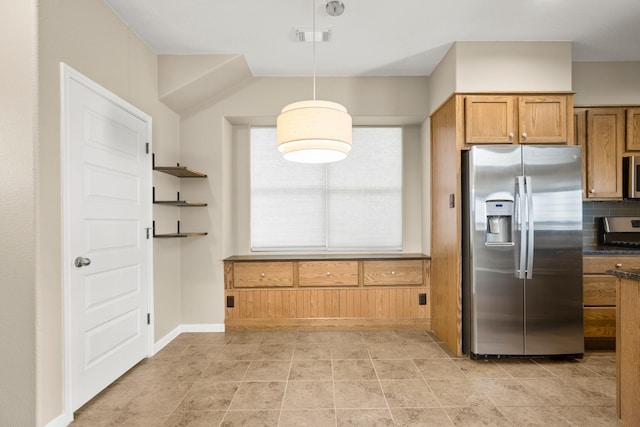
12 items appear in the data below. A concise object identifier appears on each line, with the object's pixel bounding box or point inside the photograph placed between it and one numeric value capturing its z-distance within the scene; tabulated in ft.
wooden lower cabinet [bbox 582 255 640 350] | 9.48
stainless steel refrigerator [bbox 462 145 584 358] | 8.82
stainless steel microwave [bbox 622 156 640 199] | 10.28
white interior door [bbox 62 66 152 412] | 6.64
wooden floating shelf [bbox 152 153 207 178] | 9.68
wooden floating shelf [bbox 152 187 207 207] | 9.80
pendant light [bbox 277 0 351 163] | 5.73
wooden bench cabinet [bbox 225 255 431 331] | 11.66
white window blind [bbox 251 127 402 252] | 12.87
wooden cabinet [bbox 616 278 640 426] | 5.50
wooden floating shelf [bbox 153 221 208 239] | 9.79
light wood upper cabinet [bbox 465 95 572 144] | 9.29
